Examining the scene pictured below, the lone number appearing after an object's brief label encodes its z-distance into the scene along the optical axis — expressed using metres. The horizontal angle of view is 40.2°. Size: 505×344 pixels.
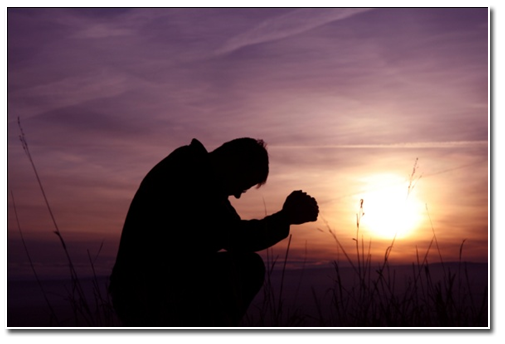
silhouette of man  3.60
